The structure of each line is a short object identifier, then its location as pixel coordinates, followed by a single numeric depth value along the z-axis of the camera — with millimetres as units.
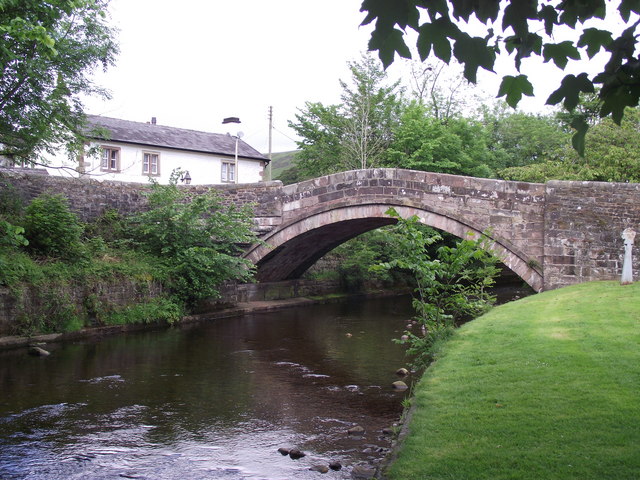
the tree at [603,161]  17188
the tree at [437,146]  21953
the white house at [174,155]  23312
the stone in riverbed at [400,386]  7113
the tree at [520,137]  28250
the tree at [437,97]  28062
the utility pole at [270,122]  30947
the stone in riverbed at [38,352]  8980
